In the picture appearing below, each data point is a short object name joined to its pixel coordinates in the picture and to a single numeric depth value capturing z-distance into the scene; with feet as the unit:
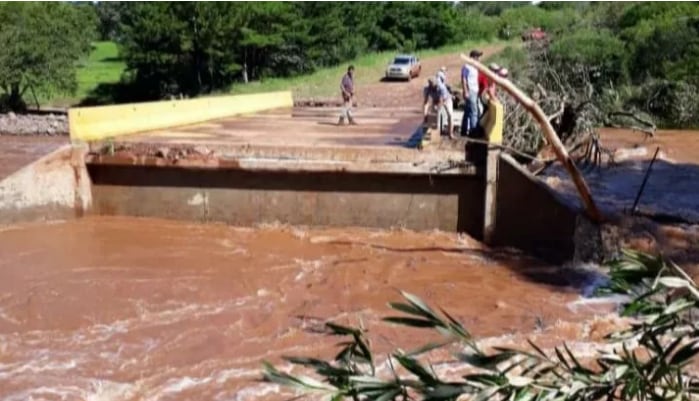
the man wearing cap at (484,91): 48.37
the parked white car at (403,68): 150.20
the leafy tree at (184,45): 177.68
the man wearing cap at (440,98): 49.26
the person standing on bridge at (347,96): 63.98
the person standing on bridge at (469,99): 46.93
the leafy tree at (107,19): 325.19
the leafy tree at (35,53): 162.20
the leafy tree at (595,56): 106.52
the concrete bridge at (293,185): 44.37
